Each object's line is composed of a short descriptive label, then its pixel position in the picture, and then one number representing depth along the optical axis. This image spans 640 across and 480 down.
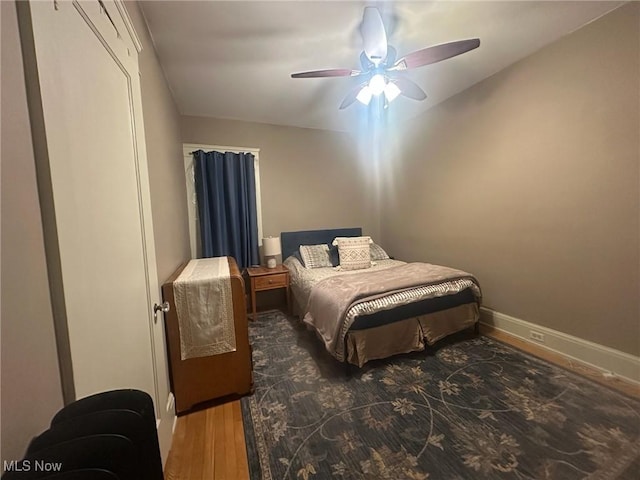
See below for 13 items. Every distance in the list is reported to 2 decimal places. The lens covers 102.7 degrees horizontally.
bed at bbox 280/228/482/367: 2.03
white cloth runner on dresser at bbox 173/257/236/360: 1.64
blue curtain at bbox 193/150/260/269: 3.22
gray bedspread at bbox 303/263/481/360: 2.00
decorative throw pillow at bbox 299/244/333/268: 3.31
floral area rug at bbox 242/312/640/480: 1.28
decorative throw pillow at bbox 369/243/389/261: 3.63
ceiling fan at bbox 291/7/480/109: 1.61
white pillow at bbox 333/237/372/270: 3.15
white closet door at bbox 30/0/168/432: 0.63
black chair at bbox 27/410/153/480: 0.50
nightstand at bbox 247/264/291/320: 3.07
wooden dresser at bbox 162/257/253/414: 1.63
